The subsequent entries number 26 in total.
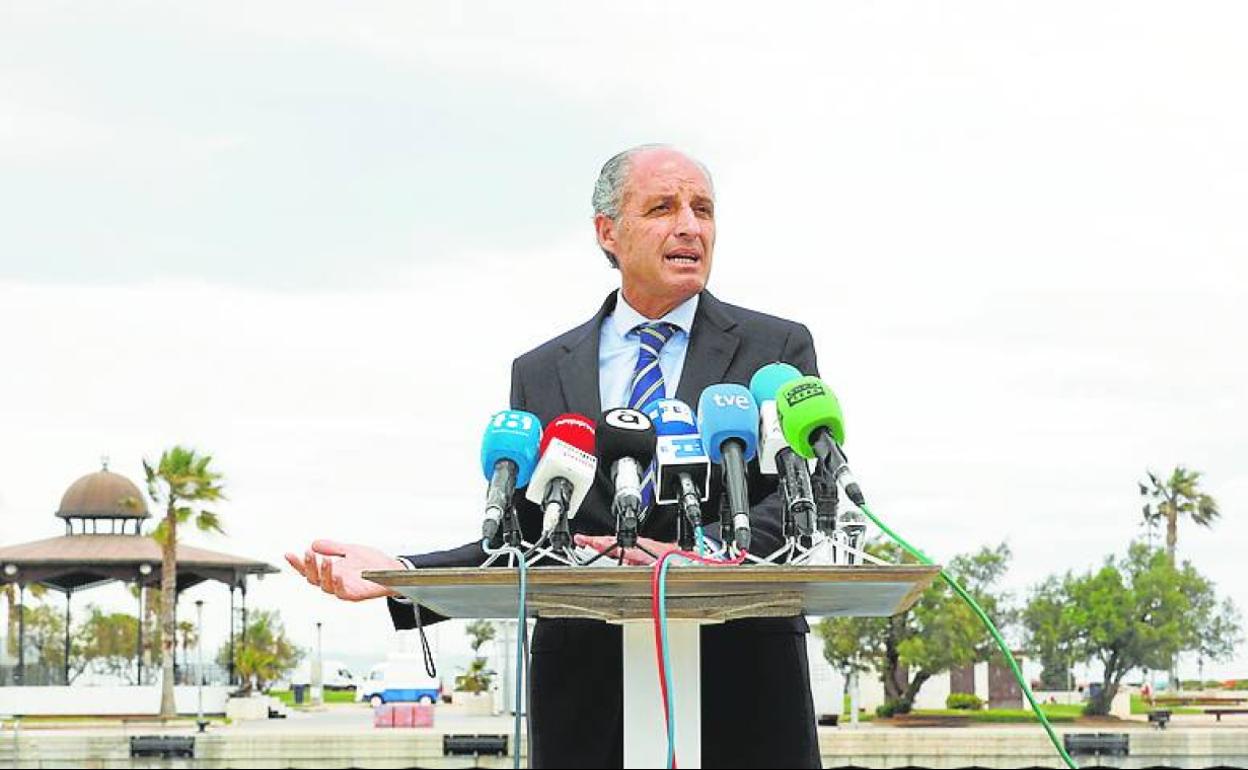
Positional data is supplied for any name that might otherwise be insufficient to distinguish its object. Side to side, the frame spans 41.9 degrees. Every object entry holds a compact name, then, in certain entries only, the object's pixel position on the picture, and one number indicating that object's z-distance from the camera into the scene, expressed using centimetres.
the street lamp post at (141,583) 4097
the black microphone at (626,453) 250
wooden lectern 230
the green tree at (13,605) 5096
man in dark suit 286
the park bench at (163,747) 2688
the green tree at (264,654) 4888
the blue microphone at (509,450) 262
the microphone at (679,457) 256
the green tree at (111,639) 6025
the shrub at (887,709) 4200
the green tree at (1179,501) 5088
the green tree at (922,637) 4131
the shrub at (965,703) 4634
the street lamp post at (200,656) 3827
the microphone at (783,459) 252
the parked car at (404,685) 4456
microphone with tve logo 261
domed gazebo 4059
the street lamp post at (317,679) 5508
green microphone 248
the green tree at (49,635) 6162
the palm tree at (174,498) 3741
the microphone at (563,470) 256
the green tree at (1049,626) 4534
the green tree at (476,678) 4481
